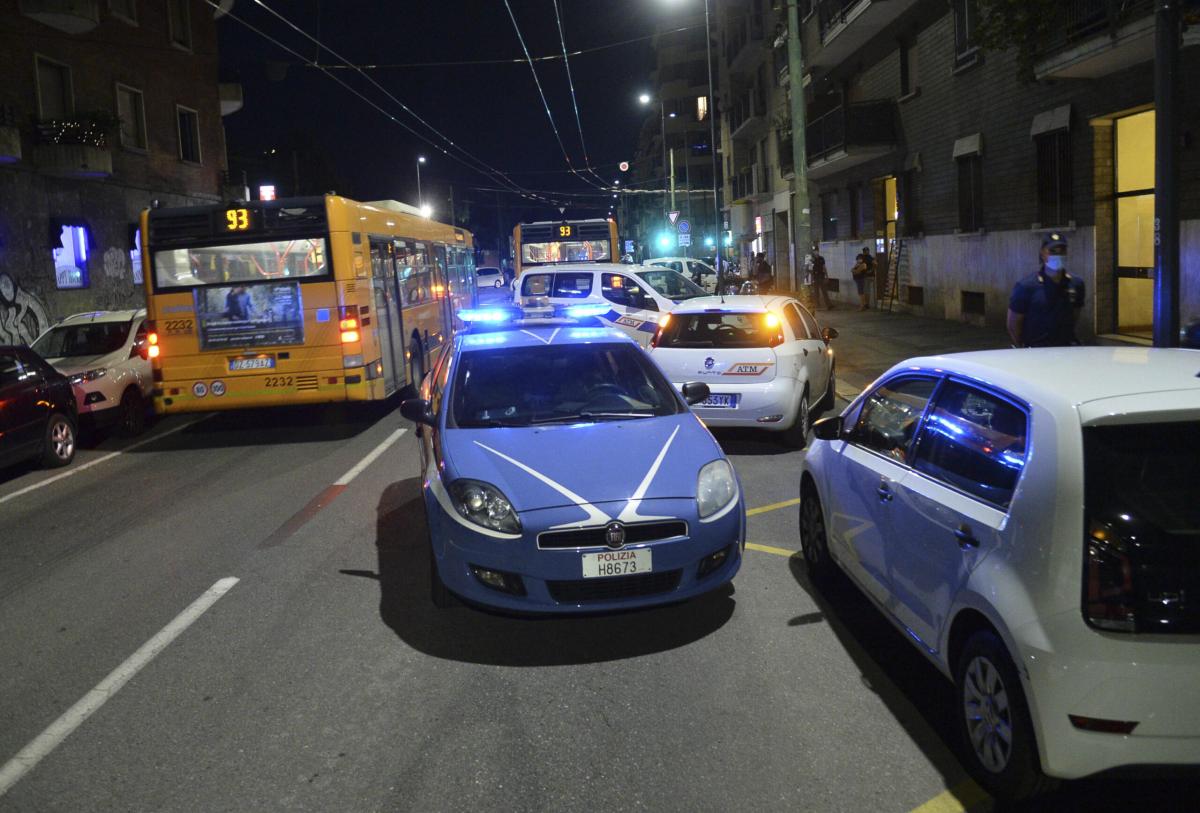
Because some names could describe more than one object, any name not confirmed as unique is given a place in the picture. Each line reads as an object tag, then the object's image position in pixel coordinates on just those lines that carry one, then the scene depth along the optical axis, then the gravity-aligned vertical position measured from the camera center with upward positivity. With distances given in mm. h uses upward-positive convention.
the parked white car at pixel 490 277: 56788 +836
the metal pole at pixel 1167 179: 9078 +649
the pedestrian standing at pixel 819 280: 23055 -123
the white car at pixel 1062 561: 3293 -975
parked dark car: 11141 -991
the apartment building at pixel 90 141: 22188 +3916
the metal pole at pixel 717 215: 36428 +2389
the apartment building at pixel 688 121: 85625 +12768
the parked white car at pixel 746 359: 10828 -795
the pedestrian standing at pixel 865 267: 29328 +135
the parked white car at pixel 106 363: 13633 -626
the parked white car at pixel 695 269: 36125 +431
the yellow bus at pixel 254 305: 12914 +8
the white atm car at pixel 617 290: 18312 -72
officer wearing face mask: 10047 -366
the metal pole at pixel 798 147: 18547 +2186
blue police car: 5316 -1067
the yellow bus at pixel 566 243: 29141 +1209
